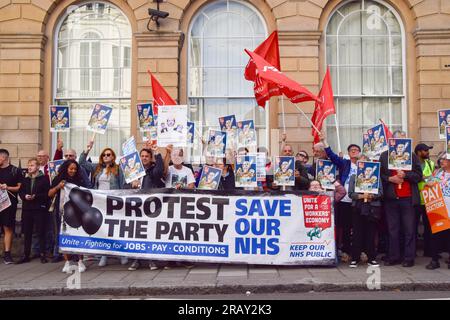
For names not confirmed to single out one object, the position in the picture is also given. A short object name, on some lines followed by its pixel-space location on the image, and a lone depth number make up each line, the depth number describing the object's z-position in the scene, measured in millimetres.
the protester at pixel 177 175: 8195
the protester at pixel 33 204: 8703
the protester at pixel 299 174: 8398
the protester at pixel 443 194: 7543
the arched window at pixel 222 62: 12297
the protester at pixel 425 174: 8672
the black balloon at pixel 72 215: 7770
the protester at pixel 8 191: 8617
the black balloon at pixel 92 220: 7742
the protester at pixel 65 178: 8117
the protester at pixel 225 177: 8383
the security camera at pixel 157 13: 11539
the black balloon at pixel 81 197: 7871
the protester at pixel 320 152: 8562
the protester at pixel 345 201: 8273
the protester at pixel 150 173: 7989
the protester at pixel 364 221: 7652
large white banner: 7570
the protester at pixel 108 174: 8336
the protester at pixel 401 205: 7691
